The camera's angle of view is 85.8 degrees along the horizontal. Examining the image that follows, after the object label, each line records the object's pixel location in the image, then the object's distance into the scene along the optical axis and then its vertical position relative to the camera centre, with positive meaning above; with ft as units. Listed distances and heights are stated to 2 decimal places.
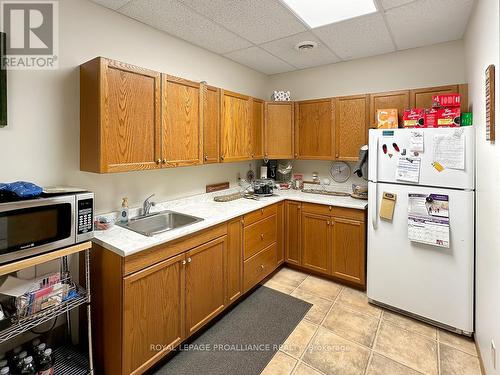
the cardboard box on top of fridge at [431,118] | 7.40 +1.85
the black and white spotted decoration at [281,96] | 11.28 +3.74
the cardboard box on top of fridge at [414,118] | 7.68 +1.94
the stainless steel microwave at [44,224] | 4.08 -0.63
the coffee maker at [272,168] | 12.50 +0.79
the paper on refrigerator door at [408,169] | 7.22 +0.42
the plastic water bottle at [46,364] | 4.88 -3.30
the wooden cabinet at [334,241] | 8.92 -1.99
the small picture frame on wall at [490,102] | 4.65 +1.47
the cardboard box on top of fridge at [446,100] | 7.27 +2.30
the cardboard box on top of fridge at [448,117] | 7.17 +1.82
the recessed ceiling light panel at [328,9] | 6.53 +4.46
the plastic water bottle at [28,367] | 4.72 -3.20
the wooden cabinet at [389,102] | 8.79 +2.78
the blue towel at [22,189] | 4.30 -0.05
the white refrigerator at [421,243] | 6.69 -1.55
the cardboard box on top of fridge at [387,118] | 8.40 +2.09
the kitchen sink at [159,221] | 7.11 -1.00
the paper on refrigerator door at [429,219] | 6.86 -0.91
